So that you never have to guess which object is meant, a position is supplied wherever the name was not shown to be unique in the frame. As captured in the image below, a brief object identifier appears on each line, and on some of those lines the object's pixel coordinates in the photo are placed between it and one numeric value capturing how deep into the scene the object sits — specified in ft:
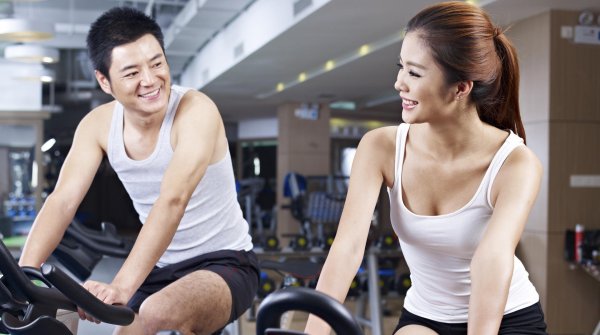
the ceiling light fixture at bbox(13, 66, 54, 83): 36.65
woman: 4.53
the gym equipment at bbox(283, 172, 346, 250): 25.02
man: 5.22
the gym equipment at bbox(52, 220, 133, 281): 8.64
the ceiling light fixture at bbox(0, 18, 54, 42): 23.76
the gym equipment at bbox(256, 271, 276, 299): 20.46
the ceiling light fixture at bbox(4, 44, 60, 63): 29.50
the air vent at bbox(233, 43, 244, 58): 28.73
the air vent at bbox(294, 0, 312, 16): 20.59
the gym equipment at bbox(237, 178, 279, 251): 25.09
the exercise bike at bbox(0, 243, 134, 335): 3.54
